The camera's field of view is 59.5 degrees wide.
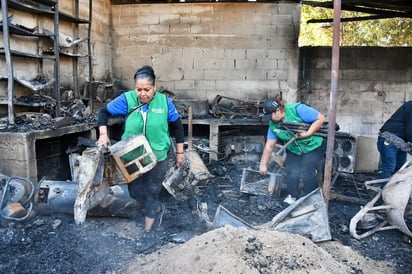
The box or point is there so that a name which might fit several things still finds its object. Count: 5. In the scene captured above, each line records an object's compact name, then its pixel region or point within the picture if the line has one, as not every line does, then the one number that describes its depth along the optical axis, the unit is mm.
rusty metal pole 3506
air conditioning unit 6355
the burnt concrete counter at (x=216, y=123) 6922
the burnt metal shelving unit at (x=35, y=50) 4723
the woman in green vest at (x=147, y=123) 3359
